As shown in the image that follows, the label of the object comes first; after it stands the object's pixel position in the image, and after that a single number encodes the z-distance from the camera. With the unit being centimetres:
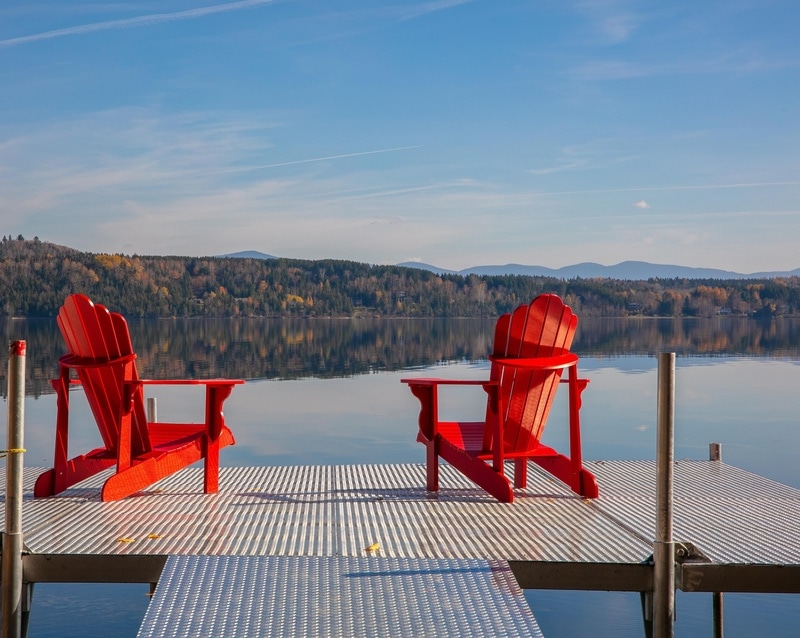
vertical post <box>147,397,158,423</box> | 833
